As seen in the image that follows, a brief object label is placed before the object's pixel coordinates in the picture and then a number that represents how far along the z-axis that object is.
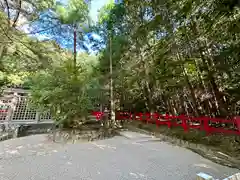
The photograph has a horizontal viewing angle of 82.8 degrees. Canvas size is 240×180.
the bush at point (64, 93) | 4.69
